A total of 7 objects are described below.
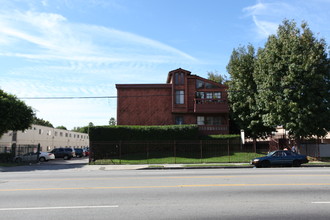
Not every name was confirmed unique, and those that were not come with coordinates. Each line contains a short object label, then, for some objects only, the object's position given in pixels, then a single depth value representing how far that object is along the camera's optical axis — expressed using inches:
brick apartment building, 1363.2
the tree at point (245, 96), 1204.1
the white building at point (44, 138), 1664.6
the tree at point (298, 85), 918.2
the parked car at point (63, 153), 1465.3
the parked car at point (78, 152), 1724.5
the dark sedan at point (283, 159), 789.2
